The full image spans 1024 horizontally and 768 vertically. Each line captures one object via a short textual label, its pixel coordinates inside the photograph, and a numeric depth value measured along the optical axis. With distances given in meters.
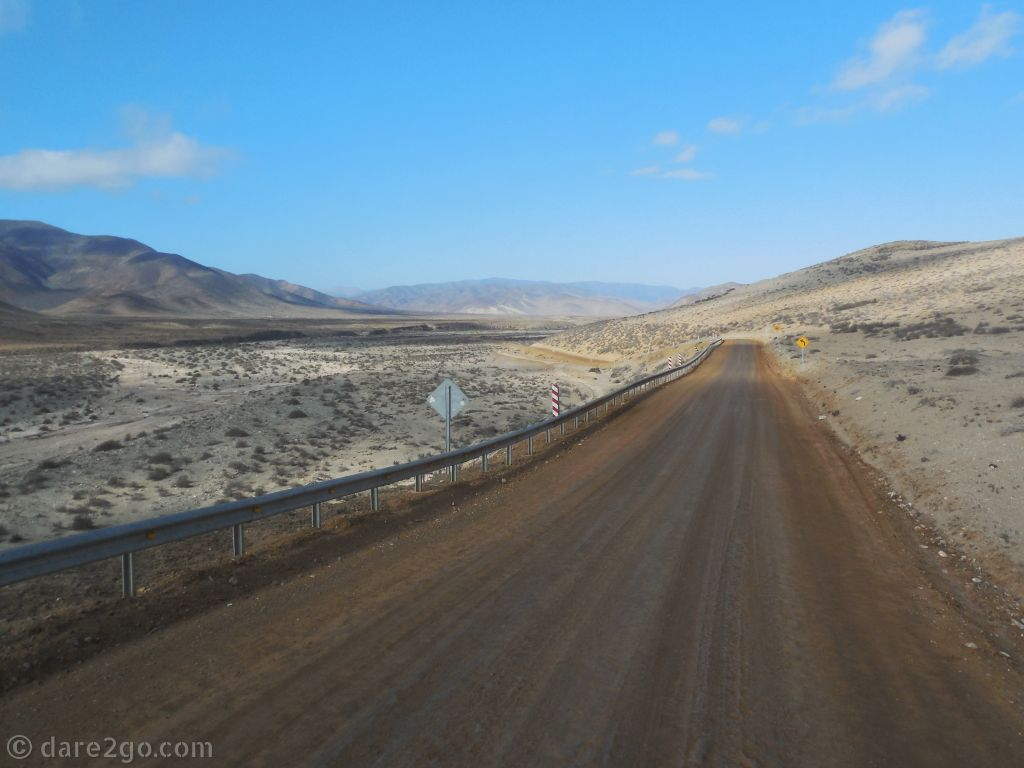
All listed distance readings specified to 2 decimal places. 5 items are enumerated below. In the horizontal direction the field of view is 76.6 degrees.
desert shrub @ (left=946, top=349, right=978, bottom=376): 21.53
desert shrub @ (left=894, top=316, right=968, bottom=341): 38.91
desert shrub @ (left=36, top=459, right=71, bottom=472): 16.70
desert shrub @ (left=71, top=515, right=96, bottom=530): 12.02
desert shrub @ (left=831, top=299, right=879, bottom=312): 68.88
